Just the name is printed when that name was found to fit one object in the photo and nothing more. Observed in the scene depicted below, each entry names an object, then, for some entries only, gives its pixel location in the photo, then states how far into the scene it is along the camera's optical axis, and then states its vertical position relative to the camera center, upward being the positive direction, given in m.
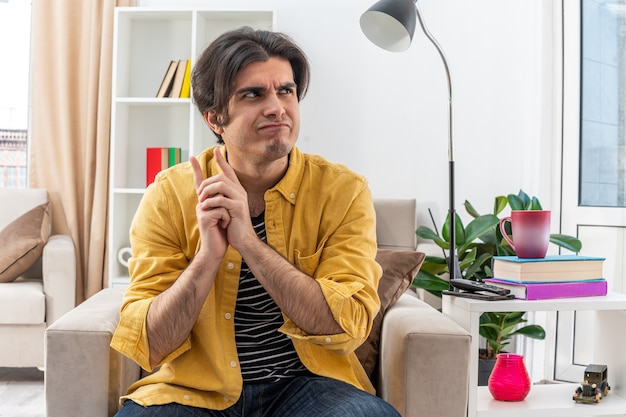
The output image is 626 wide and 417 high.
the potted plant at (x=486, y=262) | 3.04 -0.17
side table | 1.91 -0.37
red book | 3.91 +0.24
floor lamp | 2.26 +0.55
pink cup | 2.00 -0.03
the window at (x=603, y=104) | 3.19 +0.48
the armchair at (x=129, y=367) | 1.61 -0.31
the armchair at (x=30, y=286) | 3.26 -0.32
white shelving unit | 3.82 +0.55
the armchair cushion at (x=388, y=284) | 1.89 -0.17
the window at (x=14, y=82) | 4.34 +0.68
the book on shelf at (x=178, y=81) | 3.85 +0.62
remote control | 1.94 -0.17
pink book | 1.95 -0.17
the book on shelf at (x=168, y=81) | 3.85 +0.62
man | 1.55 -0.11
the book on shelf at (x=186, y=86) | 3.83 +0.60
